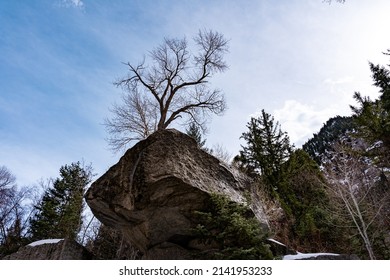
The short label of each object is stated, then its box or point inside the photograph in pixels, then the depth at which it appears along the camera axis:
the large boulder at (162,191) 6.57
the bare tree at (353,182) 13.29
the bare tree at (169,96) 15.08
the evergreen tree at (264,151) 20.38
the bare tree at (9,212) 20.92
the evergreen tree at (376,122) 12.85
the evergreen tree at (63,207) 17.09
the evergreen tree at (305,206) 15.01
